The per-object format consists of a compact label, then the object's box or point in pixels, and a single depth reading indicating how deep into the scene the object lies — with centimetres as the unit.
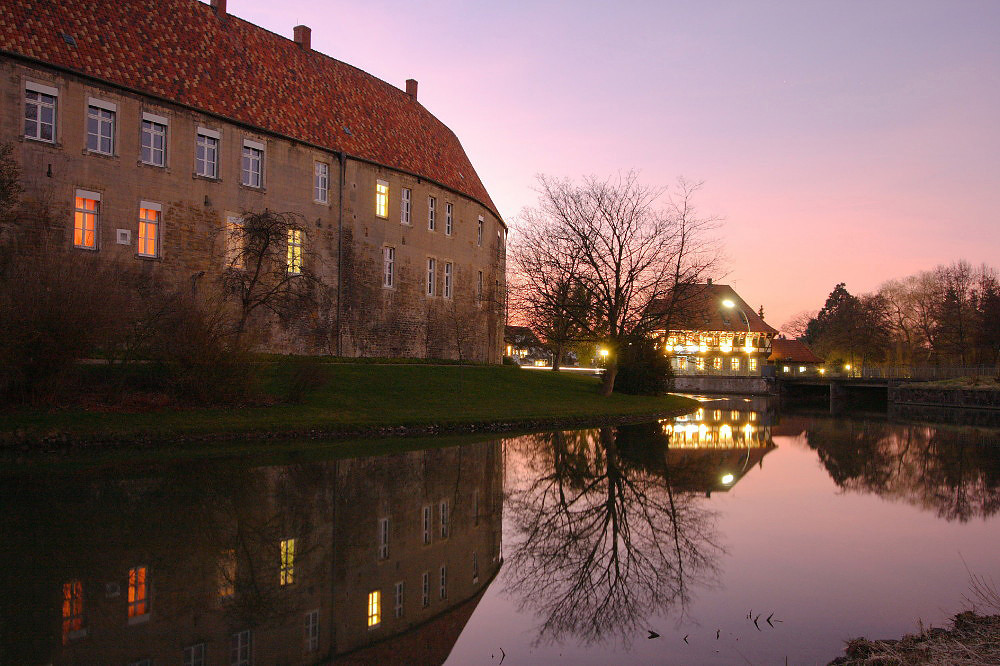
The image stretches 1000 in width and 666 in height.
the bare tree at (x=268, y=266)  2706
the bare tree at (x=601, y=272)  3447
